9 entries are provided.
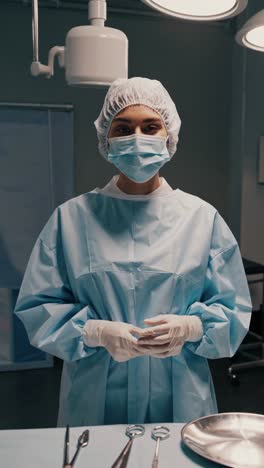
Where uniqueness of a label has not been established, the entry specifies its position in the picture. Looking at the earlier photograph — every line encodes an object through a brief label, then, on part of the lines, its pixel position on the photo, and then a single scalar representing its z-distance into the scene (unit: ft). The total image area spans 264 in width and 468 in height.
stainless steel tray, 2.80
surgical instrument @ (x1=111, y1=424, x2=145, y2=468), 2.69
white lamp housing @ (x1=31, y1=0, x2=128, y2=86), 3.36
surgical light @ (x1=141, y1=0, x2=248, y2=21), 3.03
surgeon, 3.70
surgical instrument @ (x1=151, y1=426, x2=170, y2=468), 2.89
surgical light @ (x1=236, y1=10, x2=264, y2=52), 3.34
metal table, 2.78
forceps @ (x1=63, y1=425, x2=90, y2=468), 2.70
